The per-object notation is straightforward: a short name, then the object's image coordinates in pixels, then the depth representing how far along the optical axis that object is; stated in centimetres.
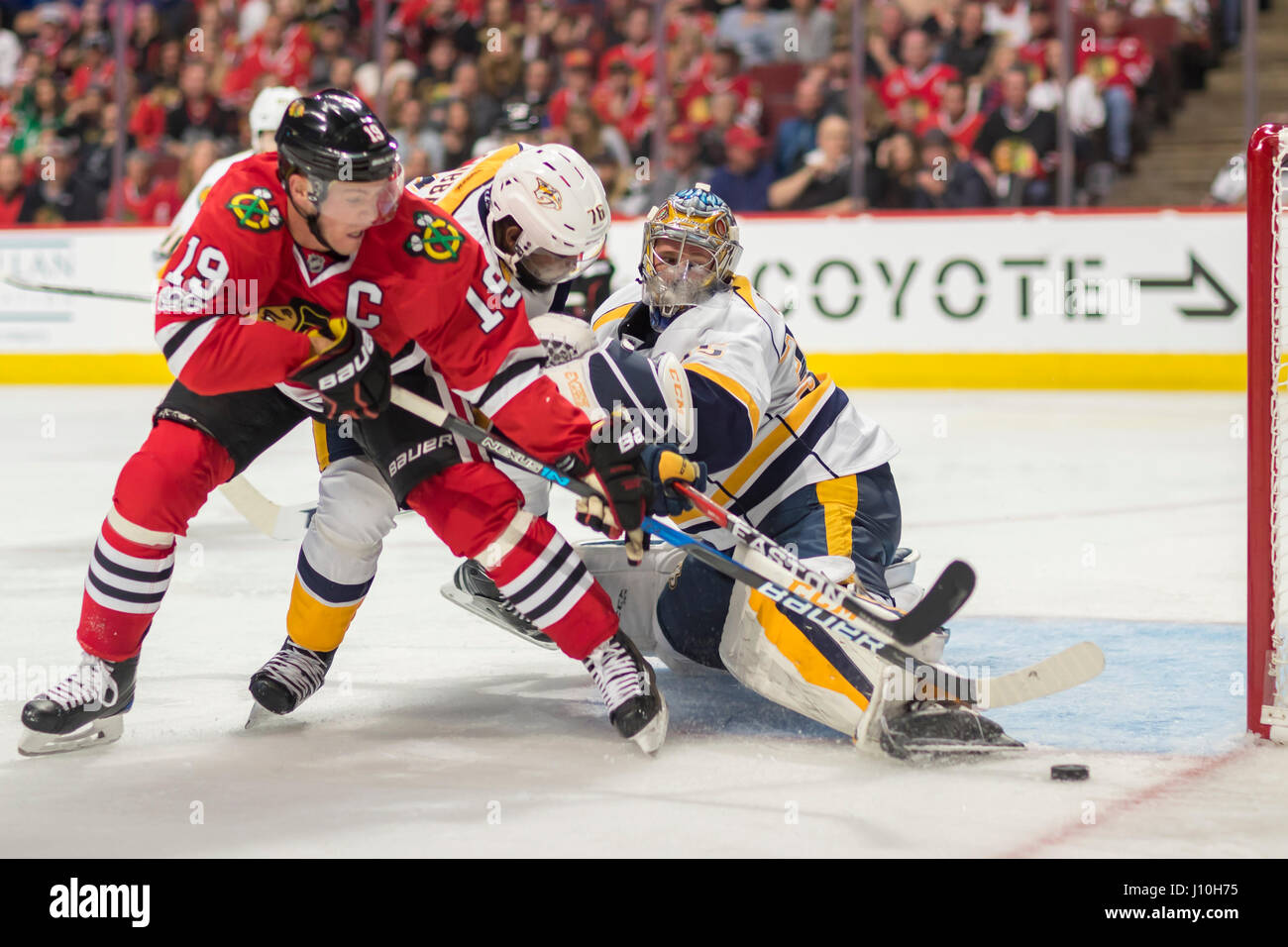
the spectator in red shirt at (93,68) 1020
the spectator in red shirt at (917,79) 902
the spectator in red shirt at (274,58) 1029
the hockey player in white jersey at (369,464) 271
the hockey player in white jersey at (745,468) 259
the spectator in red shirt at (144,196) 978
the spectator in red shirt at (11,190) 984
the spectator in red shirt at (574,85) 956
